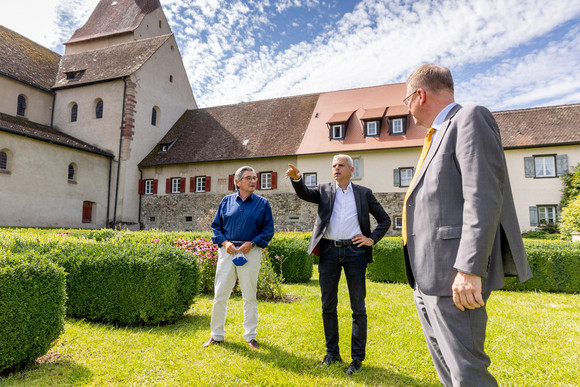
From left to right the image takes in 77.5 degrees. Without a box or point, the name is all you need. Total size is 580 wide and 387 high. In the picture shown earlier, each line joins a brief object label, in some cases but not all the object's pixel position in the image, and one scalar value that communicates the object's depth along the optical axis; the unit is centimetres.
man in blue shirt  429
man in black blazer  374
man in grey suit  182
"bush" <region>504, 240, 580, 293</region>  856
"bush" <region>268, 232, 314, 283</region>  906
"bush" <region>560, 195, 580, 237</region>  1575
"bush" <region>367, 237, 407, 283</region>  954
